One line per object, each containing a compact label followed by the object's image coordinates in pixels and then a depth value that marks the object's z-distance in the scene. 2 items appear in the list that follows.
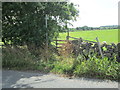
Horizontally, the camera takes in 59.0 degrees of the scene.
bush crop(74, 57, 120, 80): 3.77
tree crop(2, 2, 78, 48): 5.55
